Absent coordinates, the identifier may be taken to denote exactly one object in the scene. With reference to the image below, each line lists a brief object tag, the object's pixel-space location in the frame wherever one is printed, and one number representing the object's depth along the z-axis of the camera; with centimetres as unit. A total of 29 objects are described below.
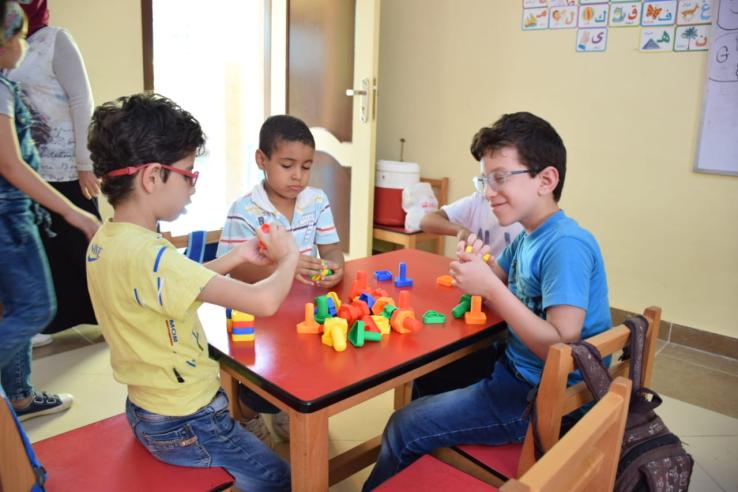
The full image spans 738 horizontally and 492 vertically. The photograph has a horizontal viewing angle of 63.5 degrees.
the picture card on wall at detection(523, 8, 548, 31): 346
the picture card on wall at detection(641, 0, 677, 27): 301
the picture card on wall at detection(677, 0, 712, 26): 291
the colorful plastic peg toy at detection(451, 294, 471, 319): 151
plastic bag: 385
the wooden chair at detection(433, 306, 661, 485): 109
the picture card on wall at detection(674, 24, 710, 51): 293
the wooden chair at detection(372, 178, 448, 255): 385
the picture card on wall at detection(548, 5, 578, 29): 334
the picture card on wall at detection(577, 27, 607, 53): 325
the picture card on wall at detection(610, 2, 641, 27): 312
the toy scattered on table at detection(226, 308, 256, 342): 130
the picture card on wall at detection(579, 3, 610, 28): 322
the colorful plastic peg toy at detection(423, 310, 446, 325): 146
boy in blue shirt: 132
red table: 110
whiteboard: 284
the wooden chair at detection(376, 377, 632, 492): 65
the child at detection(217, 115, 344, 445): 182
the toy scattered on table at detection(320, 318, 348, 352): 127
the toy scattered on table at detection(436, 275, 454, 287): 178
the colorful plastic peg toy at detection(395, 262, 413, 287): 175
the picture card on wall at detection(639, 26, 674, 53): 303
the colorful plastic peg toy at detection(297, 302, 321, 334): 135
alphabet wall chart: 295
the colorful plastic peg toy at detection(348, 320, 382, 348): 129
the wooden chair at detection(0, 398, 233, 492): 112
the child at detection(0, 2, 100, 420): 170
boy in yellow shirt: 111
